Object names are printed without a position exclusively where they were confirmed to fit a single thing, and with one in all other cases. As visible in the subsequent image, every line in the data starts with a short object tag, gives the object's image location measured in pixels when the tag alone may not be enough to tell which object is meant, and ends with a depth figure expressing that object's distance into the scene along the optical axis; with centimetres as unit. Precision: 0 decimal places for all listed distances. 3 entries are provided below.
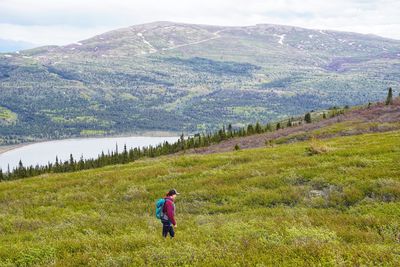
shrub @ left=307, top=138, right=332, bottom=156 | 3269
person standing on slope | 1630
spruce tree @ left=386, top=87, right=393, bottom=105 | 8535
